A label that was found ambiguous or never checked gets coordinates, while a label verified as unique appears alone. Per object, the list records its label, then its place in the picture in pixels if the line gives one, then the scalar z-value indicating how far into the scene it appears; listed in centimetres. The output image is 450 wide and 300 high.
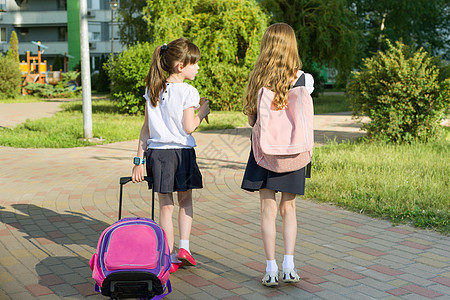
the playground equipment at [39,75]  3188
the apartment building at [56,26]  5247
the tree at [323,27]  2323
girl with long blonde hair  362
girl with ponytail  389
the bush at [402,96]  988
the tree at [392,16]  3187
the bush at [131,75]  1703
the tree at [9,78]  2805
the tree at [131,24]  3247
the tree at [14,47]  3912
